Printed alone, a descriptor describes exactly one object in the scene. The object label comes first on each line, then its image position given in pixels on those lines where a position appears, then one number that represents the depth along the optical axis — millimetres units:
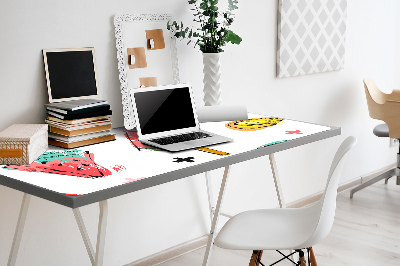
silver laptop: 2229
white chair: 1857
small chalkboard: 2328
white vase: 2670
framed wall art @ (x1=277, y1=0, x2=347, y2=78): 3400
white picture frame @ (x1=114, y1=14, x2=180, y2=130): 2553
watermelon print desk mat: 1725
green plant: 2695
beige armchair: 3691
